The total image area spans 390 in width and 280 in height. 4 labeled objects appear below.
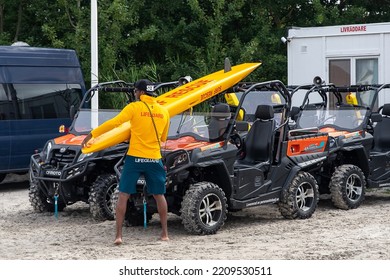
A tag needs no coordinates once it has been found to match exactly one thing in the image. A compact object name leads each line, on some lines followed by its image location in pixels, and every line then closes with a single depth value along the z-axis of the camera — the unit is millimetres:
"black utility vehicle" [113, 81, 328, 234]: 11305
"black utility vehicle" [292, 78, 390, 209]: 13500
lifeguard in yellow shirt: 10672
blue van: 16375
